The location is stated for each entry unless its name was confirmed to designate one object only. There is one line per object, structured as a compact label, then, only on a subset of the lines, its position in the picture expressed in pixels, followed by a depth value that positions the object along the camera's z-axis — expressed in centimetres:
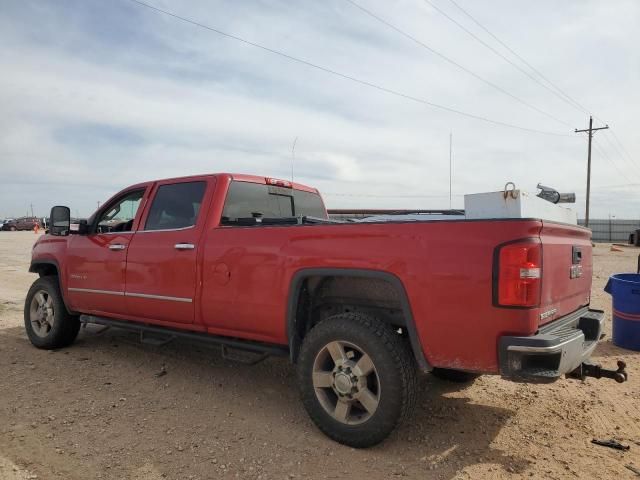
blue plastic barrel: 552
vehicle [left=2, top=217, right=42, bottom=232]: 4962
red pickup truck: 268
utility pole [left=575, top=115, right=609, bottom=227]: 3781
